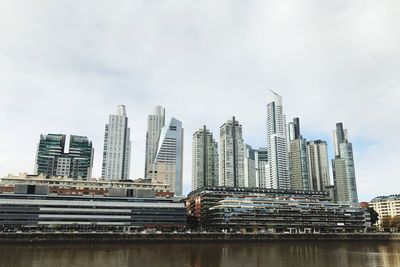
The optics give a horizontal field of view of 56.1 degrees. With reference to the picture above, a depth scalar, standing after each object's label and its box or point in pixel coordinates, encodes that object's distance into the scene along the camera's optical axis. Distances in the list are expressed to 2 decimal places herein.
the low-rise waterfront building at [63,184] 185.74
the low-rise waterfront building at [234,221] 195.38
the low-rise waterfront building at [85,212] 163.12
